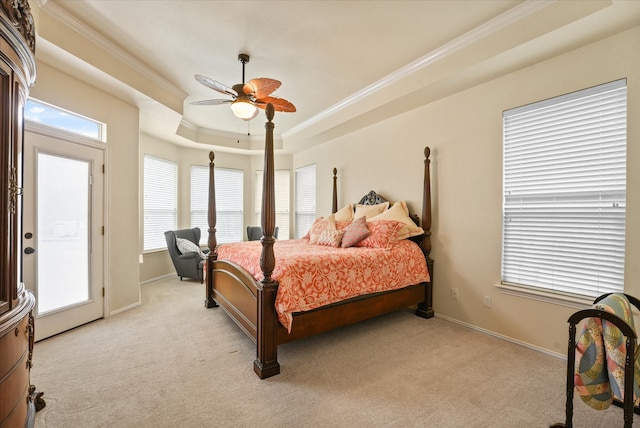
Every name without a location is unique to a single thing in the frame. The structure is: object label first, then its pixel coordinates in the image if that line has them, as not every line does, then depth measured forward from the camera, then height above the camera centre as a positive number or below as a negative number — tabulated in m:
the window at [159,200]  5.18 +0.23
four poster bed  2.25 -0.74
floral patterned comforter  2.31 -0.56
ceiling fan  2.67 +1.22
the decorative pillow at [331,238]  3.62 -0.33
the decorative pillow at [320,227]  4.06 -0.22
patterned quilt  1.36 -0.73
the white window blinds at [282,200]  6.55 +0.30
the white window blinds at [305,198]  5.87 +0.31
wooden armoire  1.08 +0.01
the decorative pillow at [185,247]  5.11 -0.65
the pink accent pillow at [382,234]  3.29 -0.25
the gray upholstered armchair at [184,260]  5.07 -0.89
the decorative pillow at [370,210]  3.97 +0.04
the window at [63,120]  2.67 +0.98
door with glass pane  2.66 -0.21
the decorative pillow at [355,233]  3.45 -0.26
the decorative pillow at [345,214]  4.40 -0.02
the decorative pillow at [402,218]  3.47 -0.06
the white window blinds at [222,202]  6.10 +0.24
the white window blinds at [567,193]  2.23 +0.19
